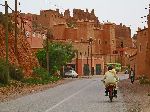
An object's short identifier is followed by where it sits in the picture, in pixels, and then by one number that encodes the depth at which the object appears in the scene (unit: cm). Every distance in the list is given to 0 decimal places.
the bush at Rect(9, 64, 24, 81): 4891
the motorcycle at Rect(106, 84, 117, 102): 2442
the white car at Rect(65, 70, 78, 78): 9176
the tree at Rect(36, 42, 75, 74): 7669
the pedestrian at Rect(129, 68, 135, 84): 5738
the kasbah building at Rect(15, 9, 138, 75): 11904
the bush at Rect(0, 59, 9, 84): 4283
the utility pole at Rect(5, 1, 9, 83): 4092
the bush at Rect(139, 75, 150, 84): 5528
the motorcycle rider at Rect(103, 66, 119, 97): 2427
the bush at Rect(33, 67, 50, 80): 6144
